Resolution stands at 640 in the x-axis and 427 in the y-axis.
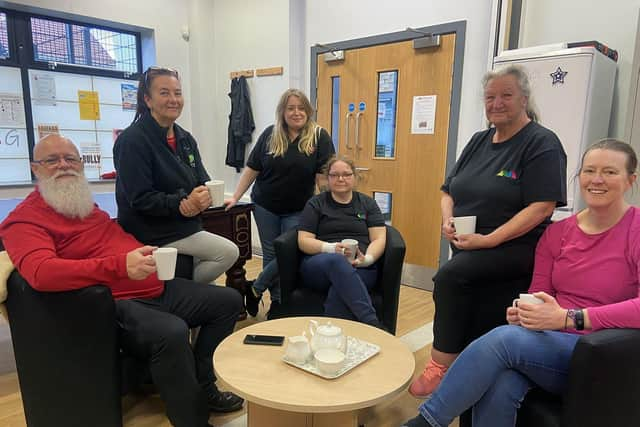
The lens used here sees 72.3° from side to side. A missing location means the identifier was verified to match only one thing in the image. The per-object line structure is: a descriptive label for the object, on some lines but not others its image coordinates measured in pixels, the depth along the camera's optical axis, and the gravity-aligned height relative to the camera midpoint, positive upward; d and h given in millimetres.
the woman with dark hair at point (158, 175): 1917 -194
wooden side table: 2645 -588
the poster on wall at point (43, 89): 4093 +380
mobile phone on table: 1573 -736
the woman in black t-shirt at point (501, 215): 1728 -307
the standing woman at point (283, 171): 2574 -221
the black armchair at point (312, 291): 2203 -761
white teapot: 1442 -666
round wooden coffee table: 1239 -741
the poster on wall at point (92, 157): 4461 -270
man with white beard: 1526 -510
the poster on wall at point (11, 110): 3941 +169
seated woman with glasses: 2082 -564
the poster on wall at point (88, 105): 4375 +255
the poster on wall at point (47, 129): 4172 +5
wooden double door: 3469 +77
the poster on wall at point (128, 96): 4641 +371
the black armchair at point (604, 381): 1160 -636
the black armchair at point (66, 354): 1463 -759
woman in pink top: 1311 -524
